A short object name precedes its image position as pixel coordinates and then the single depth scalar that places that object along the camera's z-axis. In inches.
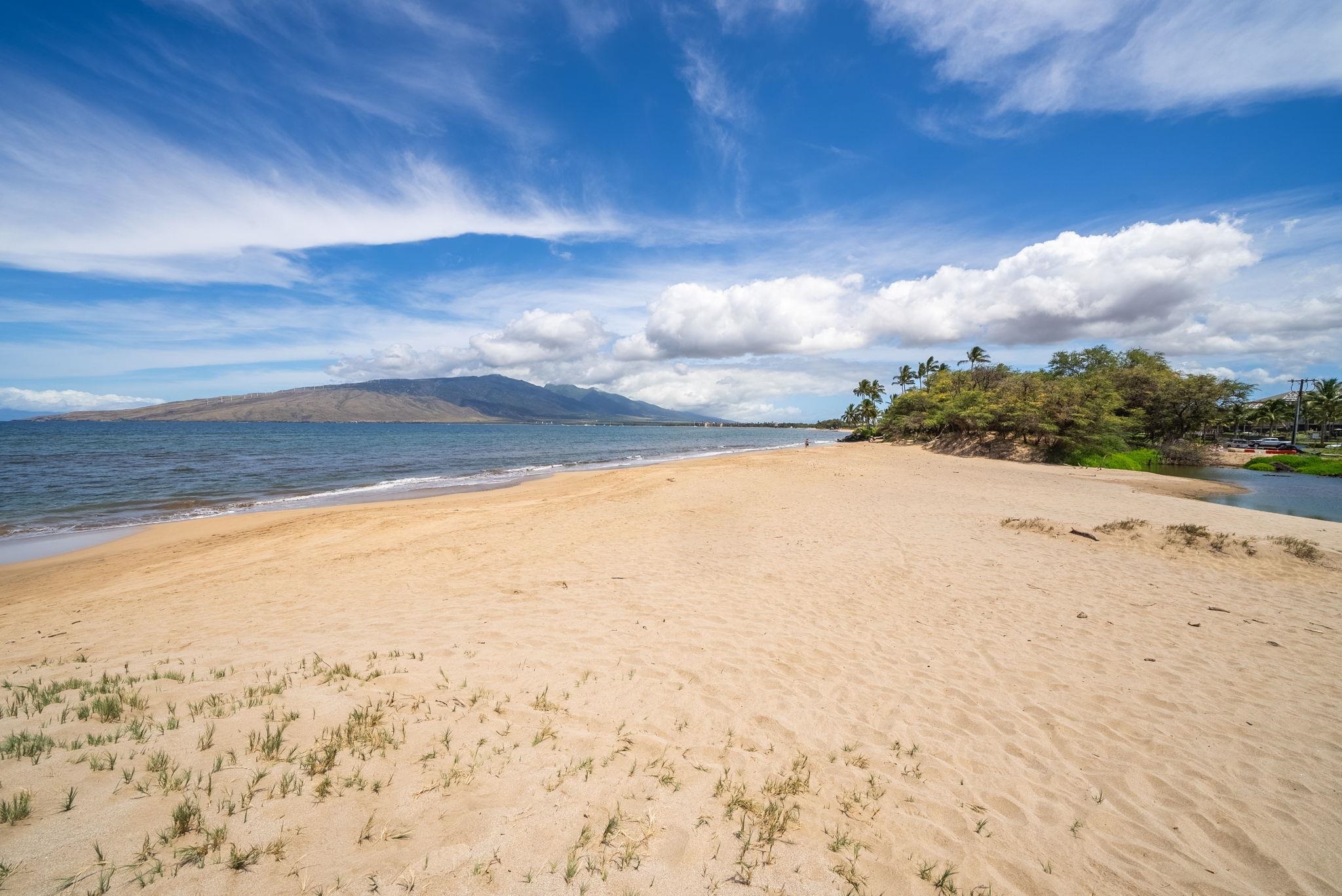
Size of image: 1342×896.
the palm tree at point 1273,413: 3221.0
